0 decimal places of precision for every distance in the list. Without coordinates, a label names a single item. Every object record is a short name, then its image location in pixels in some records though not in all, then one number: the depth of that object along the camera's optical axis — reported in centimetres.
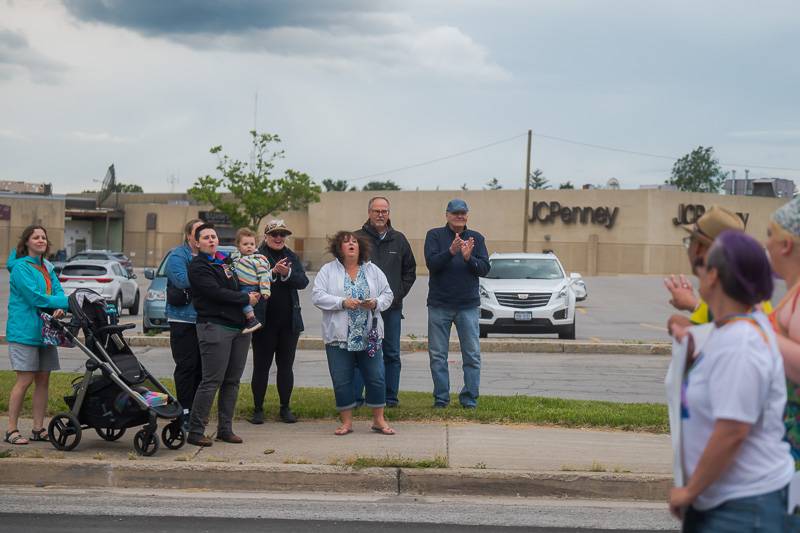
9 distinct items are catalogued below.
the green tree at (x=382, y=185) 13825
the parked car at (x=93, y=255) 4586
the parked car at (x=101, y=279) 2641
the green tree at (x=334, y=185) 14975
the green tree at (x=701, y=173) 12631
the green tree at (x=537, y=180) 14075
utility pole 5909
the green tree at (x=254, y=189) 6719
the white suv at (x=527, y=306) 2031
